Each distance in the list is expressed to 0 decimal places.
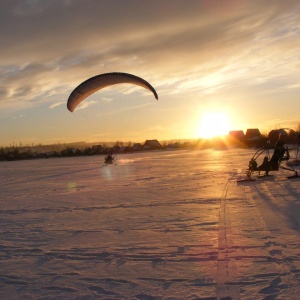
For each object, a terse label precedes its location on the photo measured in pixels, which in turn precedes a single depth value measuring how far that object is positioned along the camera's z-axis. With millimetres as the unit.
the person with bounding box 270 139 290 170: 13205
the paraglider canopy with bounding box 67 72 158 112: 15037
